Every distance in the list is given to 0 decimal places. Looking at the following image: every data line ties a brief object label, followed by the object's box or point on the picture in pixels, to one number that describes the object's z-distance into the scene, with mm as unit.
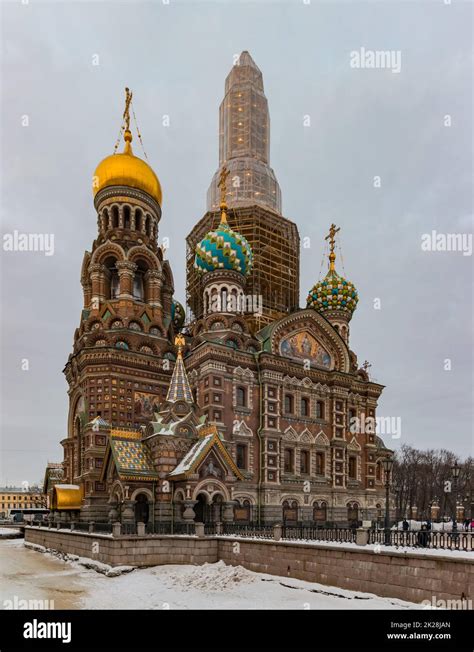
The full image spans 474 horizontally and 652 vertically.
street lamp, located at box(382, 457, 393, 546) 15448
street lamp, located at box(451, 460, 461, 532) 17475
